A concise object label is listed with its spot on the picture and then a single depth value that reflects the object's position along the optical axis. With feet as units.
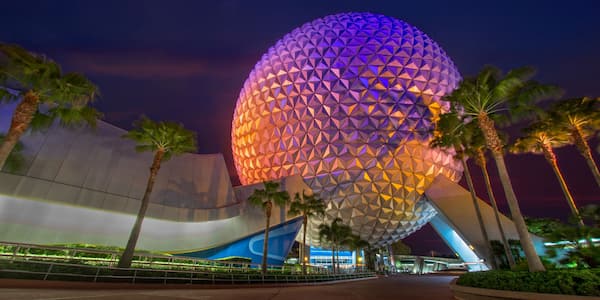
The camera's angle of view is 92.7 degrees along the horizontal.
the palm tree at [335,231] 94.99
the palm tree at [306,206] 82.43
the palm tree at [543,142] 60.23
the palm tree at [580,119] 53.16
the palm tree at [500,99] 38.47
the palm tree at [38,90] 33.22
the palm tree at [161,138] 53.57
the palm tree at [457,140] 50.93
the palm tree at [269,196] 76.07
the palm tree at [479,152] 57.19
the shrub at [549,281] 22.50
